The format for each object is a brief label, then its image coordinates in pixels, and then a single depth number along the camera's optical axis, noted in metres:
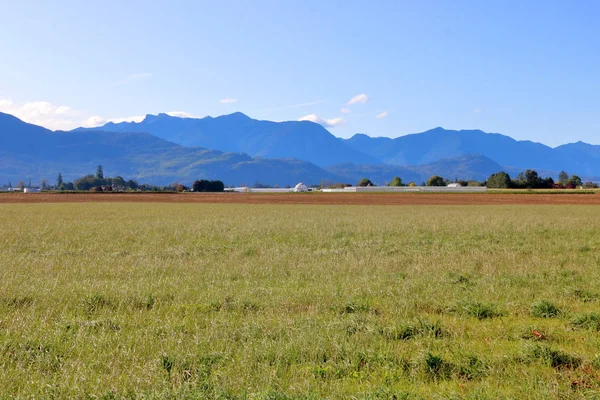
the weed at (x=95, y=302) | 11.59
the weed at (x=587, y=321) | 10.05
